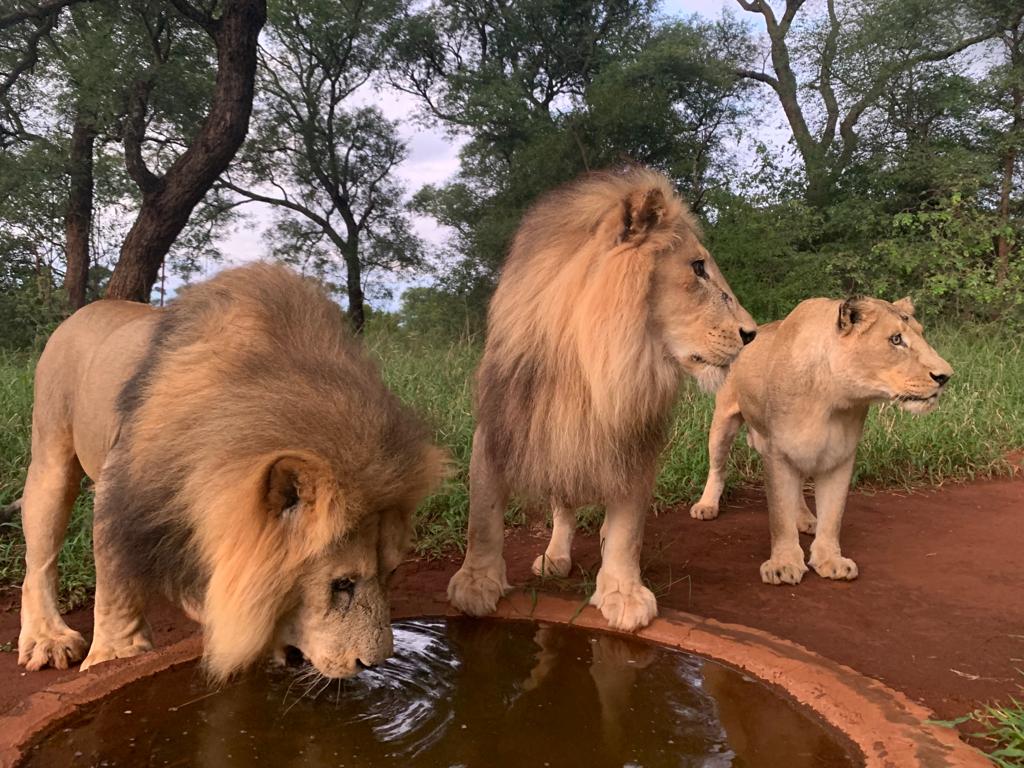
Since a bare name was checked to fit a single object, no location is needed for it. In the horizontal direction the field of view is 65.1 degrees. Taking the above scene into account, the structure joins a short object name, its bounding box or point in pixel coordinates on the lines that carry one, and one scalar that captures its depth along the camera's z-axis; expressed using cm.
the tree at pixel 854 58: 1409
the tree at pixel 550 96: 1446
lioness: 335
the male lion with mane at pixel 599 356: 260
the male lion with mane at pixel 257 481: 188
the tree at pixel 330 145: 1703
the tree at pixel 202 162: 780
